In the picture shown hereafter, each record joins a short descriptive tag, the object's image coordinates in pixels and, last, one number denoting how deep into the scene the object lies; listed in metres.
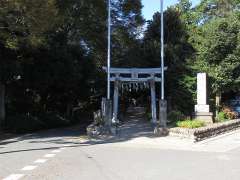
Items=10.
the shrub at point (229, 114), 14.61
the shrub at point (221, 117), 13.81
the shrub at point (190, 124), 11.33
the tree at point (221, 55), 15.65
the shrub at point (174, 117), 13.48
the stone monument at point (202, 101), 13.27
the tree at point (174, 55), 16.64
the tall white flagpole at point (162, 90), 12.15
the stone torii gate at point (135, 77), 13.70
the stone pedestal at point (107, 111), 11.77
